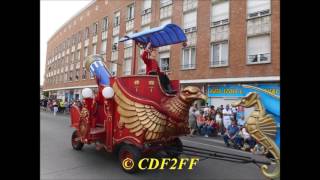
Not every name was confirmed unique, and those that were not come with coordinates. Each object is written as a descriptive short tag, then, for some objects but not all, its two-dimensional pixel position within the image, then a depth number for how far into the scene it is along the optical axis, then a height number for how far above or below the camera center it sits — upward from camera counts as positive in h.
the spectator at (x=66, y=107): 23.88 -1.50
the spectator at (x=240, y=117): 9.14 -0.92
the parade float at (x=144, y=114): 4.98 -0.45
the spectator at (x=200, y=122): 11.82 -1.34
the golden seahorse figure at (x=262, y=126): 2.79 -0.36
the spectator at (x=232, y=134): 8.80 -1.38
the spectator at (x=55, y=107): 21.42 -1.34
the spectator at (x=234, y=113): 9.93 -0.84
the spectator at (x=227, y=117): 10.66 -1.00
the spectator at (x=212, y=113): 11.86 -0.96
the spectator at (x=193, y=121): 11.65 -1.28
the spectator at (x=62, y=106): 23.82 -1.38
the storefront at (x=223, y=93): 14.70 -0.12
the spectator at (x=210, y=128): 11.41 -1.54
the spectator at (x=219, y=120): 11.45 -1.21
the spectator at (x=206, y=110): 12.21 -0.86
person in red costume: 5.67 +0.49
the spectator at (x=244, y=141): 7.93 -1.49
